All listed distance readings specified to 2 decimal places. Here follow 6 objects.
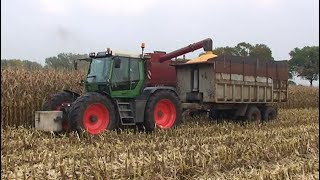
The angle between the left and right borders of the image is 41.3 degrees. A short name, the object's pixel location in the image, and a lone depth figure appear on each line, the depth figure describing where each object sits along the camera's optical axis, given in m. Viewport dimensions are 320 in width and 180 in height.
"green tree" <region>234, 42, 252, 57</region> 51.22
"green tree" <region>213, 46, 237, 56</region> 50.99
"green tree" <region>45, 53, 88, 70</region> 50.32
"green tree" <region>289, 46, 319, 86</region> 51.97
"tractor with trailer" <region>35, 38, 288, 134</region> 8.49
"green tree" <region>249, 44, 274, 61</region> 48.41
